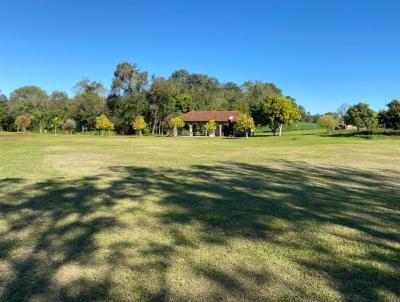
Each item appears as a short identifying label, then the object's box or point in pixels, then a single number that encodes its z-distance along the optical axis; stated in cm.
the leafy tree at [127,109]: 7300
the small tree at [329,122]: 6988
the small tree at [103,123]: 6946
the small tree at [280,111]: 5708
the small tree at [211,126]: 6412
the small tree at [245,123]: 5784
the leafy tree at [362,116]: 6056
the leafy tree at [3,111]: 8838
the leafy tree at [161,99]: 7294
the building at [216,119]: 6788
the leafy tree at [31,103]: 8775
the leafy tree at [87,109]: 7831
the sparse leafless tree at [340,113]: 10301
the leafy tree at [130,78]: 7731
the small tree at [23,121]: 8381
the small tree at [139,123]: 6656
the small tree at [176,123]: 6606
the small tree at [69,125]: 8191
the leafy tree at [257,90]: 9531
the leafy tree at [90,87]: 9156
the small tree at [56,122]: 8188
